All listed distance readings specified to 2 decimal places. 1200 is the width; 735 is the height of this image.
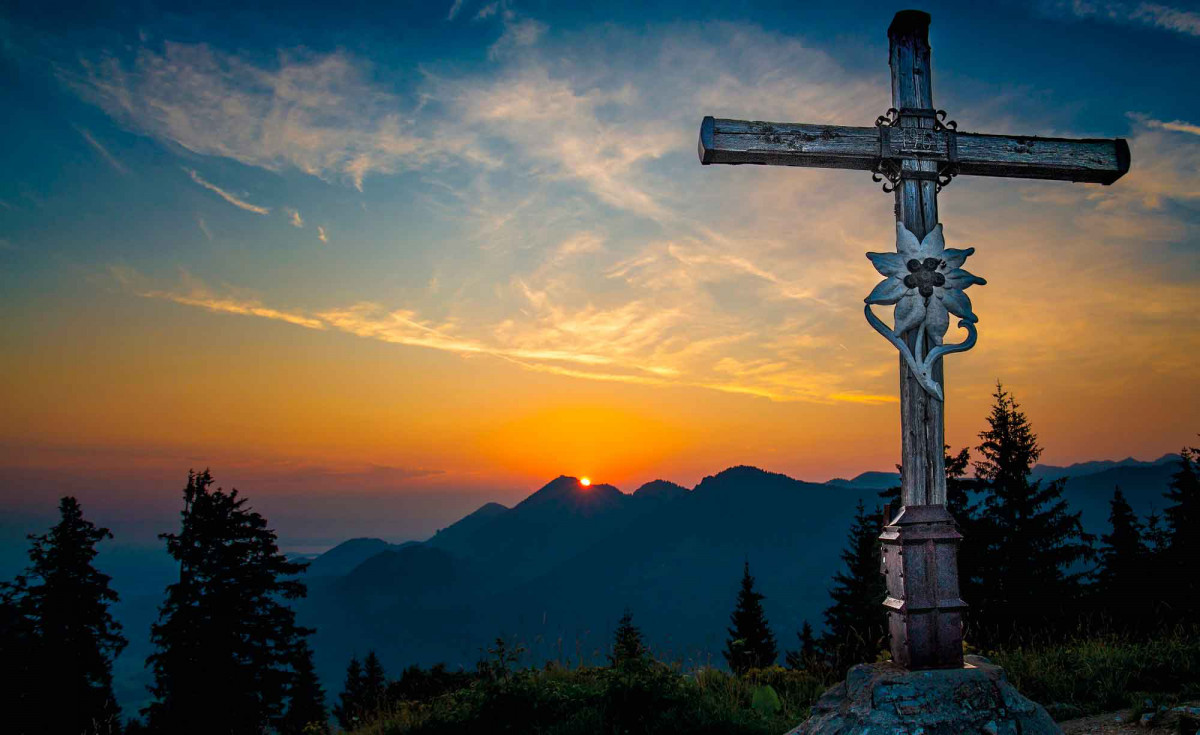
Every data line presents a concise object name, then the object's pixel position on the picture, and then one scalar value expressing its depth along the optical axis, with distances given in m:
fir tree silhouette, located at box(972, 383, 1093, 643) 26.34
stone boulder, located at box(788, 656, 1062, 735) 4.83
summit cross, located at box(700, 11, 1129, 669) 5.27
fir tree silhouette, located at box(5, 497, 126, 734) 22.44
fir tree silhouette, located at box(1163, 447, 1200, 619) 26.66
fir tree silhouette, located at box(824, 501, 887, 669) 30.51
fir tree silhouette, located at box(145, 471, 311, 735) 21.64
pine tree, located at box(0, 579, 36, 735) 21.83
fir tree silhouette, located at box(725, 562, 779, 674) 45.06
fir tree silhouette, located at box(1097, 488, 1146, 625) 28.25
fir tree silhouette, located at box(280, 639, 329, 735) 8.41
